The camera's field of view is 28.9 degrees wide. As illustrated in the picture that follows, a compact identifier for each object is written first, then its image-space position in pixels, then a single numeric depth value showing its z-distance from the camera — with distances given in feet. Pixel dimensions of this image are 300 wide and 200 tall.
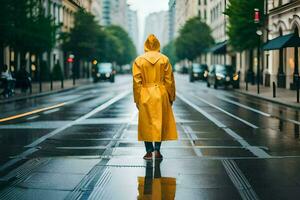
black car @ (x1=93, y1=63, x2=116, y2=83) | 207.62
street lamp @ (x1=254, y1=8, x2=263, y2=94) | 133.20
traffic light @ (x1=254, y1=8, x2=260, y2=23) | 134.41
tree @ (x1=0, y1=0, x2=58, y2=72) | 112.98
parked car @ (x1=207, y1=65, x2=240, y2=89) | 143.43
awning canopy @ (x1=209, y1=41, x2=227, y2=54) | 218.79
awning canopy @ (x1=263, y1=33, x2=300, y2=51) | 111.86
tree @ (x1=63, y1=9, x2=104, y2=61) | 224.12
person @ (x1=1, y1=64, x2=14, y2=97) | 102.28
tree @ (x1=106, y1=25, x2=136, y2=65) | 454.40
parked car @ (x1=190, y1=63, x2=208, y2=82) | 212.64
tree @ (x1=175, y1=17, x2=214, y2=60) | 297.12
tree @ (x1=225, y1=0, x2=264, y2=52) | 152.46
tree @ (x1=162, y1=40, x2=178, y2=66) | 626.07
